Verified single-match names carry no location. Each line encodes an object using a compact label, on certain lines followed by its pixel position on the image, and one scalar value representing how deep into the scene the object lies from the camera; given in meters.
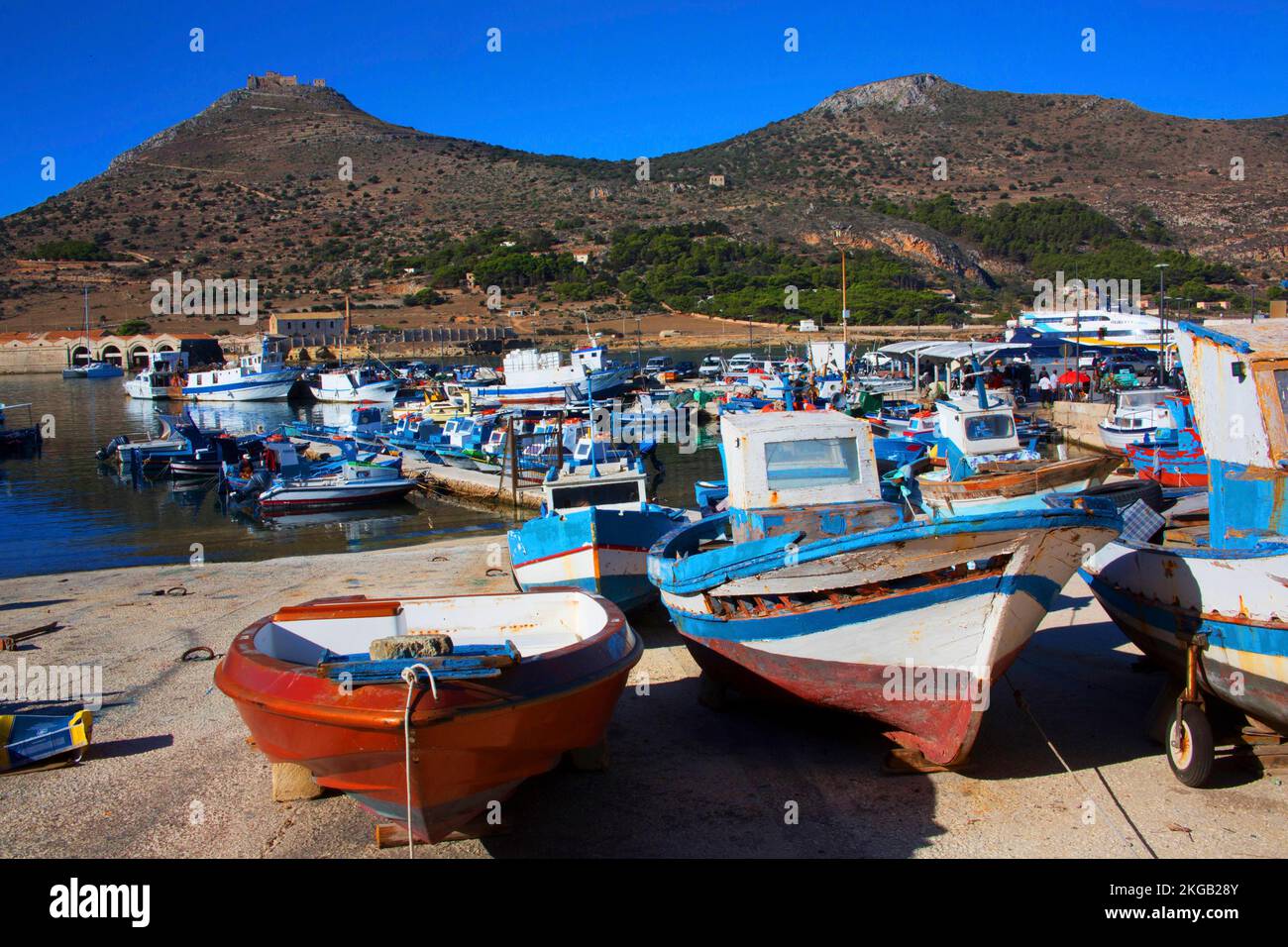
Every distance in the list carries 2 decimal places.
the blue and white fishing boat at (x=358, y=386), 51.61
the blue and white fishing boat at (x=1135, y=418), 26.03
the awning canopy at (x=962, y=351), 38.62
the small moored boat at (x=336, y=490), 24.58
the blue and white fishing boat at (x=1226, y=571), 6.47
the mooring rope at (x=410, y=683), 5.15
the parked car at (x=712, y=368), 55.25
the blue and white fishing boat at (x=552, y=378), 41.84
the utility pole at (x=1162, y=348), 37.28
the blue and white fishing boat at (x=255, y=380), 59.32
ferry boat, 44.78
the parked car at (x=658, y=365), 57.66
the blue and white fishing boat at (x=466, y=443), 30.05
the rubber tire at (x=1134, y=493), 10.64
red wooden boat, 5.27
